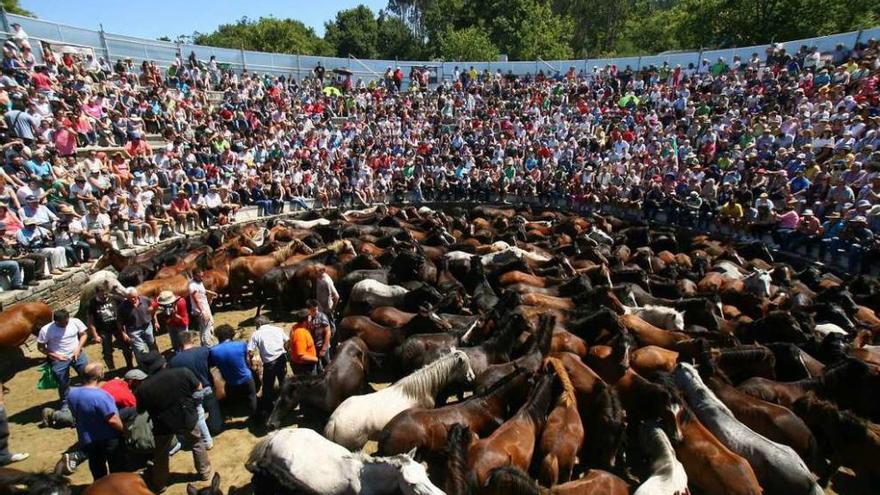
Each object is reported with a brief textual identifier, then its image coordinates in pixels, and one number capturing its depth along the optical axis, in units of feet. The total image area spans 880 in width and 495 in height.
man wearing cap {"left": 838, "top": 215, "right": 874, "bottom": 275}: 42.24
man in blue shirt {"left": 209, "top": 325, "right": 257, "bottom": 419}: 23.34
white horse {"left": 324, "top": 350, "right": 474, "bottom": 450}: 21.15
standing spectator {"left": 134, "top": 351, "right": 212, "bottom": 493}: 19.02
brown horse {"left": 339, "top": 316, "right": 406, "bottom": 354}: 29.07
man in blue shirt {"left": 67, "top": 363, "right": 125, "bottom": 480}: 17.98
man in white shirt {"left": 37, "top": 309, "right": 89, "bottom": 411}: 23.85
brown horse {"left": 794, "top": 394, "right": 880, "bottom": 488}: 20.24
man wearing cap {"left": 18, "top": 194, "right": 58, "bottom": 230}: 37.37
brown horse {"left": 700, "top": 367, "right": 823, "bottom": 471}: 20.66
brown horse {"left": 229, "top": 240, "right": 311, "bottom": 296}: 39.42
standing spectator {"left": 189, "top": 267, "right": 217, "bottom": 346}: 28.92
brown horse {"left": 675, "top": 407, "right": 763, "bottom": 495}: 17.75
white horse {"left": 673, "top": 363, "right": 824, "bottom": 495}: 18.31
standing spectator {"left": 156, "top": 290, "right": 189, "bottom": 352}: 27.53
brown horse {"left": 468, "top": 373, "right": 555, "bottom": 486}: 18.24
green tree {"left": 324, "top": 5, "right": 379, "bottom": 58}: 213.66
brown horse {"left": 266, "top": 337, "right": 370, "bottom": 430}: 23.54
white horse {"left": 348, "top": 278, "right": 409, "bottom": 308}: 34.21
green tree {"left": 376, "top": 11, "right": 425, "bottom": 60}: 209.26
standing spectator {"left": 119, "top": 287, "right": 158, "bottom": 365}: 26.96
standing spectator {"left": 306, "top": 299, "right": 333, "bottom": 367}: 27.04
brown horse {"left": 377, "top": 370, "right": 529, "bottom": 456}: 19.95
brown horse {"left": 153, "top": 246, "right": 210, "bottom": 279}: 38.14
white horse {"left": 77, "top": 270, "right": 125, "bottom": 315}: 27.71
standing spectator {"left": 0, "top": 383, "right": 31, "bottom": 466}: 19.72
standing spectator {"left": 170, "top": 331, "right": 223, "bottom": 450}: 21.38
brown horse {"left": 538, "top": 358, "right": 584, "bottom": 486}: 19.25
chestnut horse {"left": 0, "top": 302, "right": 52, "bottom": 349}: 28.81
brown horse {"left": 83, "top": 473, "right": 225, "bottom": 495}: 15.29
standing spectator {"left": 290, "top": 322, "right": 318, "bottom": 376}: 25.88
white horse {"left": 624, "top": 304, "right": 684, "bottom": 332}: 30.48
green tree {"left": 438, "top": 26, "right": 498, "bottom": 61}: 172.04
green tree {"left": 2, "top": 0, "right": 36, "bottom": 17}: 159.57
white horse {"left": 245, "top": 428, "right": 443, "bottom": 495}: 16.61
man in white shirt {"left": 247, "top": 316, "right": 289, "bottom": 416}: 24.50
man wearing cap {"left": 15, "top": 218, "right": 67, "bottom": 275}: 36.46
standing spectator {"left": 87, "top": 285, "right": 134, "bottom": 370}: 27.30
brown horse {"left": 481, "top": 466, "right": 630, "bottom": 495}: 15.53
